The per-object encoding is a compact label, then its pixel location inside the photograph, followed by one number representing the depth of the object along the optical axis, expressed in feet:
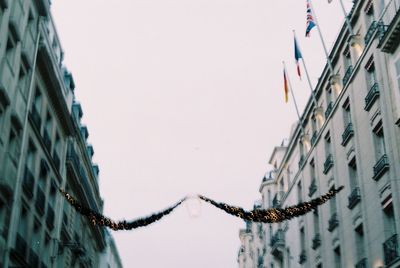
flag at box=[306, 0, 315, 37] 122.83
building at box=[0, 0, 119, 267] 90.53
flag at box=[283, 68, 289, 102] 142.26
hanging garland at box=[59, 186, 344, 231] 78.15
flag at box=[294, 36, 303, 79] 132.36
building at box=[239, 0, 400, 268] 97.25
